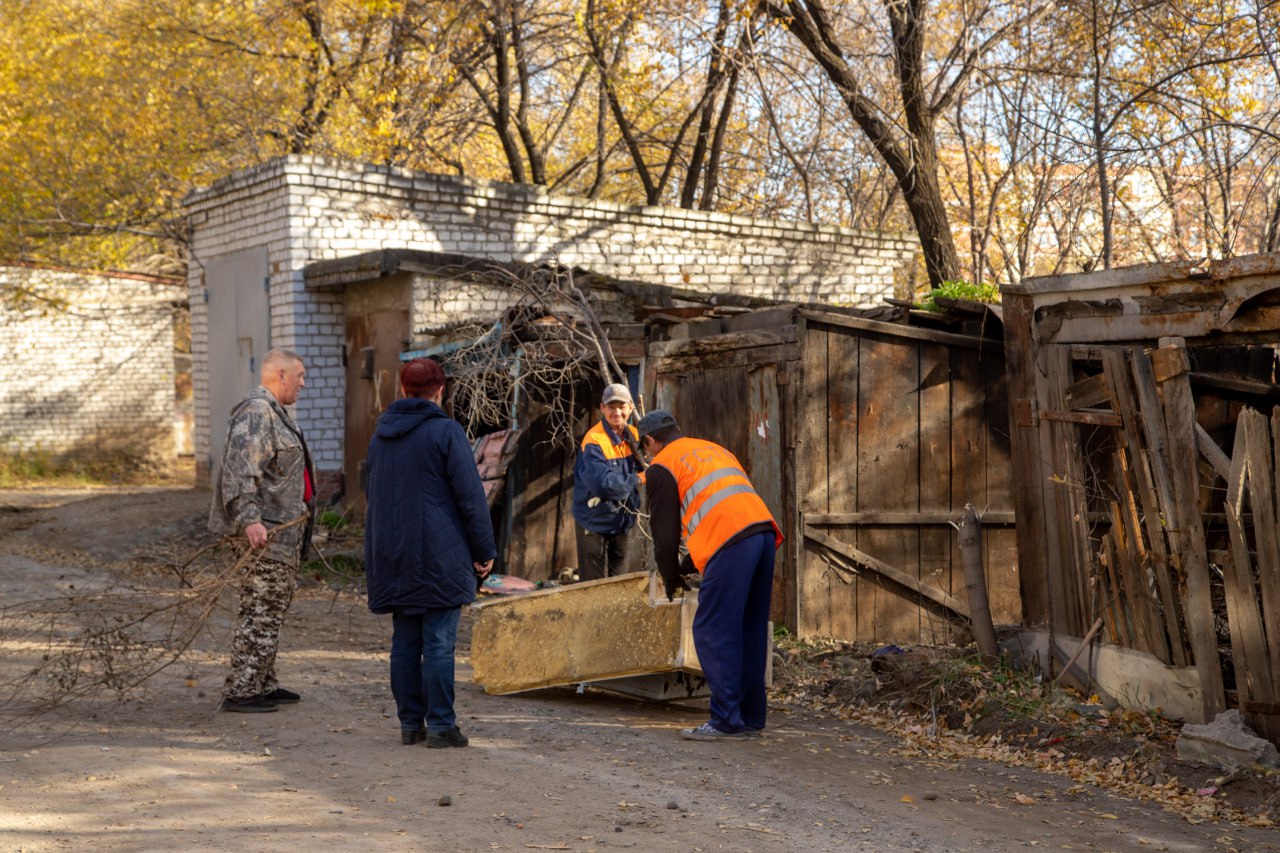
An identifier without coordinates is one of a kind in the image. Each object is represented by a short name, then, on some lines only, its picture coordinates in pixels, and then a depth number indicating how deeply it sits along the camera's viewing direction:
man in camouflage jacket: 6.50
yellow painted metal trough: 6.56
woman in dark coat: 5.95
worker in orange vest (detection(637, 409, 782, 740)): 6.24
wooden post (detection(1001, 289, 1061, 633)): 7.45
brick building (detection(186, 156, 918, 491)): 14.36
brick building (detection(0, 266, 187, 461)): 23.38
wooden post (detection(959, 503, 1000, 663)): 7.72
